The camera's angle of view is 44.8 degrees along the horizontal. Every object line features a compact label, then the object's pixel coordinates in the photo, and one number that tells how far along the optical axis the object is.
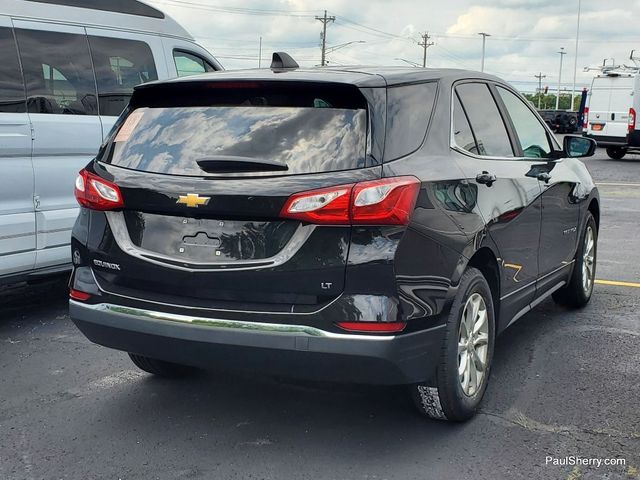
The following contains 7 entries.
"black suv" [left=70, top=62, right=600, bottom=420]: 3.20
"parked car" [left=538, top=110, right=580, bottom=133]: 40.75
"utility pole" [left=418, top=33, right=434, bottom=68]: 91.50
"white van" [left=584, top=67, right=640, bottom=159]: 23.02
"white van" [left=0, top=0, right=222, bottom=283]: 5.23
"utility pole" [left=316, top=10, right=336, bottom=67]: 72.31
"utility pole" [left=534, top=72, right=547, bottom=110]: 134.74
